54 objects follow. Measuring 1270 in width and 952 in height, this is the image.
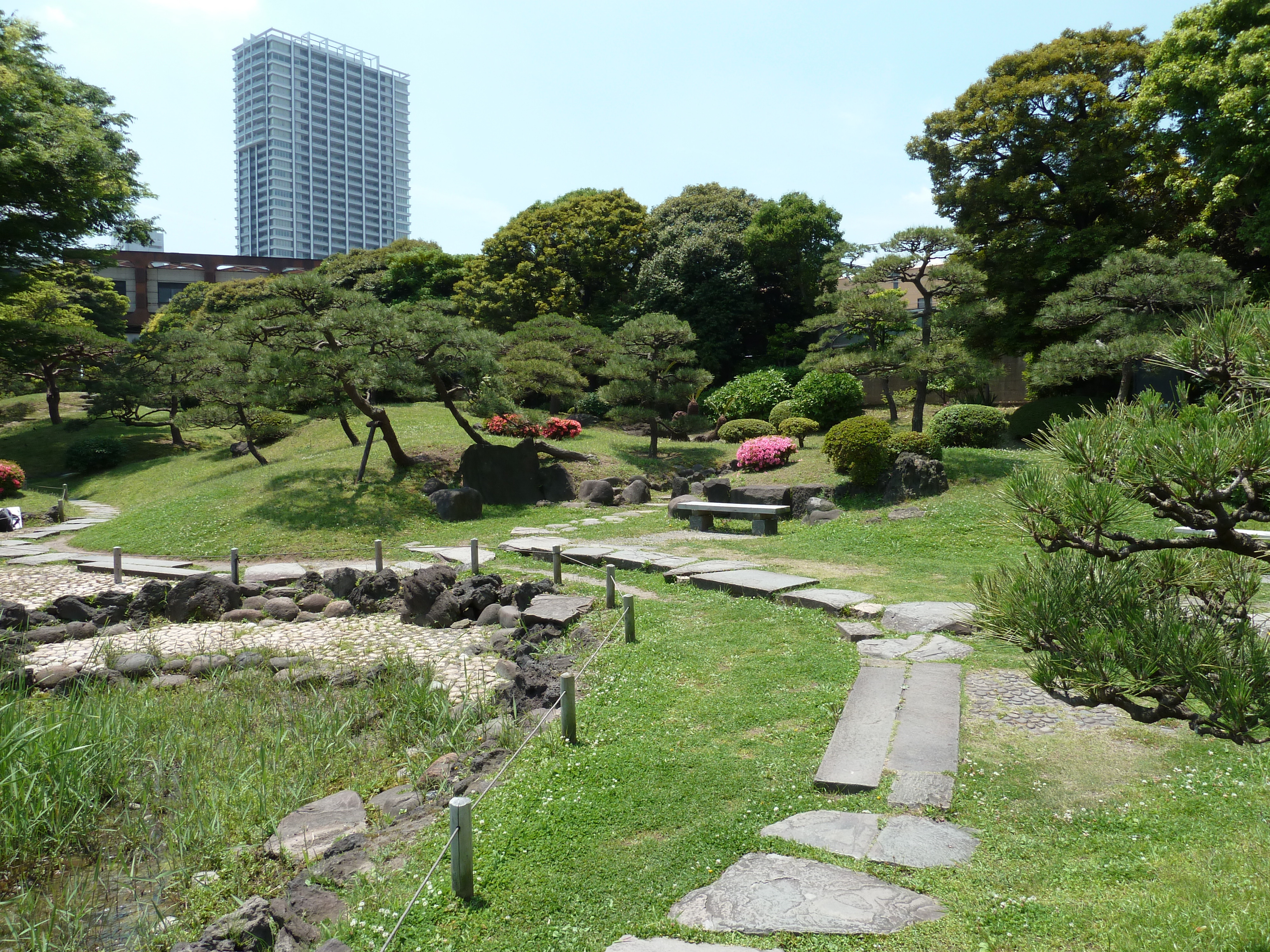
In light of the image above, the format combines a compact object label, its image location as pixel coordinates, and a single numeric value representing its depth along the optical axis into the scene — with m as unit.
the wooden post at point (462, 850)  3.30
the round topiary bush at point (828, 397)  21.38
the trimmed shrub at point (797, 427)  20.03
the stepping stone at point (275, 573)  11.18
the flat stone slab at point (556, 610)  8.21
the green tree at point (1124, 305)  13.72
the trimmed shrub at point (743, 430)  21.55
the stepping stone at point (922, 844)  3.49
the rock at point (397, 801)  4.61
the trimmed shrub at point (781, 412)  21.73
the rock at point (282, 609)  9.88
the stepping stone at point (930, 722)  4.48
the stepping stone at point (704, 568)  9.84
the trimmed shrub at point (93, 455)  25.05
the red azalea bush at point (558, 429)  21.28
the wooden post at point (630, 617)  7.20
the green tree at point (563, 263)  30.38
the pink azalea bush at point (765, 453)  17.52
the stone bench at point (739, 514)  13.07
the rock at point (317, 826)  4.17
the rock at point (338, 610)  9.95
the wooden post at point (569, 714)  4.95
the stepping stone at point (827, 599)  7.82
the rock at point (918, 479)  13.61
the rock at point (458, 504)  15.27
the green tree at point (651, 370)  20.28
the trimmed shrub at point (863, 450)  13.96
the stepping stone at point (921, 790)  4.06
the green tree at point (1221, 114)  15.09
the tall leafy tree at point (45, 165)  15.21
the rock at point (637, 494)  17.19
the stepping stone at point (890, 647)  6.51
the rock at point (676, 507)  14.79
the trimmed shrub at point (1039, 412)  18.95
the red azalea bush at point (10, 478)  18.98
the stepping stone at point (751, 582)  8.66
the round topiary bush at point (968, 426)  17.20
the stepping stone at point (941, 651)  6.36
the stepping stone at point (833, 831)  3.63
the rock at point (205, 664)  7.66
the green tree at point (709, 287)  28.95
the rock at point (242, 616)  9.75
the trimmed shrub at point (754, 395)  23.75
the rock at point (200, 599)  9.88
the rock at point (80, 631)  9.12
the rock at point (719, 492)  15.29
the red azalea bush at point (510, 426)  20.58
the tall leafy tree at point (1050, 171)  19.05
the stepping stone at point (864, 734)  4.30
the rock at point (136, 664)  7.68
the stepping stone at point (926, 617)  7.06
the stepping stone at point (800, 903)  3.05
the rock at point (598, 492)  17.06
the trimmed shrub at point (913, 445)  14.09
